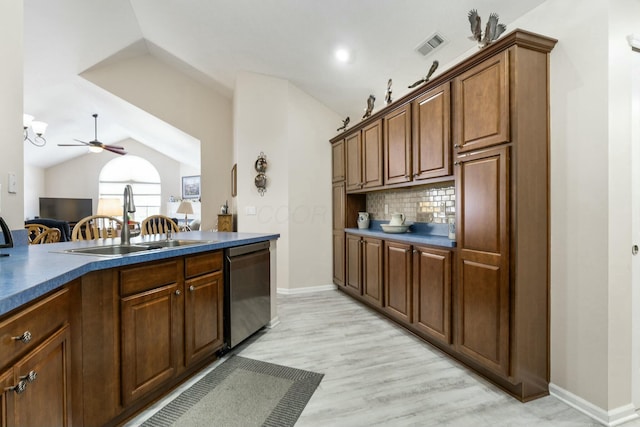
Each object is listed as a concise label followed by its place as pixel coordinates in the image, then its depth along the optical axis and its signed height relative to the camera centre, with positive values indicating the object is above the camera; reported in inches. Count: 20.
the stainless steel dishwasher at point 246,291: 92.4 -25.6
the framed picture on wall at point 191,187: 367.9 +30.2
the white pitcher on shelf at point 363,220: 159.7 -4.3
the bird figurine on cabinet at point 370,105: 143.6 +49.2
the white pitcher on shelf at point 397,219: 129.1 -3.1
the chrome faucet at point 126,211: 81.6 +0.4
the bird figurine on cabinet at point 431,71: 98.9 +45.2
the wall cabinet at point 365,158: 132.7 +24.9
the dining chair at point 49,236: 105.1 -8.4
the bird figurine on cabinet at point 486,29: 79.1 +46.6
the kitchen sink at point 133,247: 70.7 -8.7
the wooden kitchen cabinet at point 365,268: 128.1 -25.4
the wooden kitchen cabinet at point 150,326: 61.9 -24.4
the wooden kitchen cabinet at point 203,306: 77.5 -24.8
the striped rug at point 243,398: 65.5 -43.6
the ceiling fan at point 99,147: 248.7 +53.6
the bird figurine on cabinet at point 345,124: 166.1 +47.5
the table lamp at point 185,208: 258.2 +3.5
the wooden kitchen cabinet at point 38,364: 33.1 -18.7
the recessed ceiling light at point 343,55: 127.8 +65.5
